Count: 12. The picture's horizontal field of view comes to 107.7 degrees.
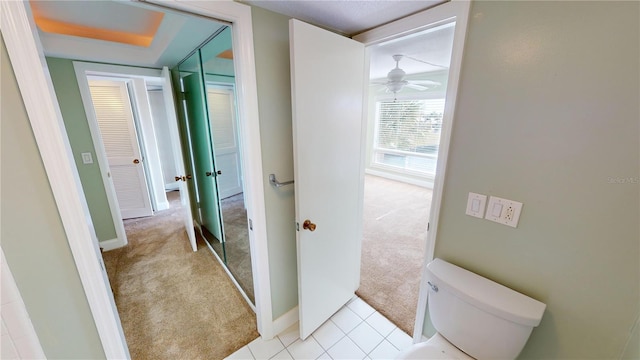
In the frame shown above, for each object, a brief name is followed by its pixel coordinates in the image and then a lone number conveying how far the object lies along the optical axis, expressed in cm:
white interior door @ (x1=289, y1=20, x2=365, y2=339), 124
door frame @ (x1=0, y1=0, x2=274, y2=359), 71
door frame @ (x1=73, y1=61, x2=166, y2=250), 223
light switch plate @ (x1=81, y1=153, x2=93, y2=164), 239
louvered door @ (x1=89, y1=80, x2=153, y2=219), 297
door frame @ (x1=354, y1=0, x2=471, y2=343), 104
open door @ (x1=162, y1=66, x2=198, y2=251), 229
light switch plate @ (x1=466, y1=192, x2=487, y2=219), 110
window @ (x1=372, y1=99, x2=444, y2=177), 477
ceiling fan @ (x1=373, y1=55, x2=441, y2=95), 289
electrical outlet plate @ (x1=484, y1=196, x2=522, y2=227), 102
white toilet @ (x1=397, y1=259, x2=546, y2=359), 97
